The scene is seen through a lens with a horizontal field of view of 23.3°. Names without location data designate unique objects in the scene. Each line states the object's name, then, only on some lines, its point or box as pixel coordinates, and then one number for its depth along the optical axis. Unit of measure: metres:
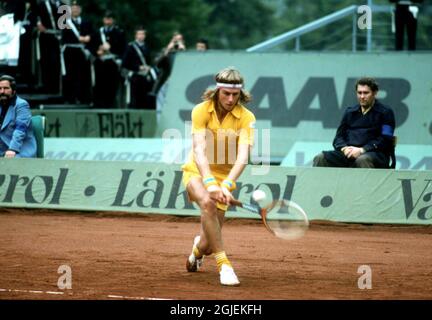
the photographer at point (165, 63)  22.97
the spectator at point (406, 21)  20.39
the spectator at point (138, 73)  22.97
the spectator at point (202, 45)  23.56
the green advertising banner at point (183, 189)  14.40
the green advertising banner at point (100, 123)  22.03
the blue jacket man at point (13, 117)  15.77
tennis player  9.48
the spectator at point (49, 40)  21.11
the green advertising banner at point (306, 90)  19.25
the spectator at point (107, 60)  22.91
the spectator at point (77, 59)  22.08
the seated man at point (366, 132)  14.11
